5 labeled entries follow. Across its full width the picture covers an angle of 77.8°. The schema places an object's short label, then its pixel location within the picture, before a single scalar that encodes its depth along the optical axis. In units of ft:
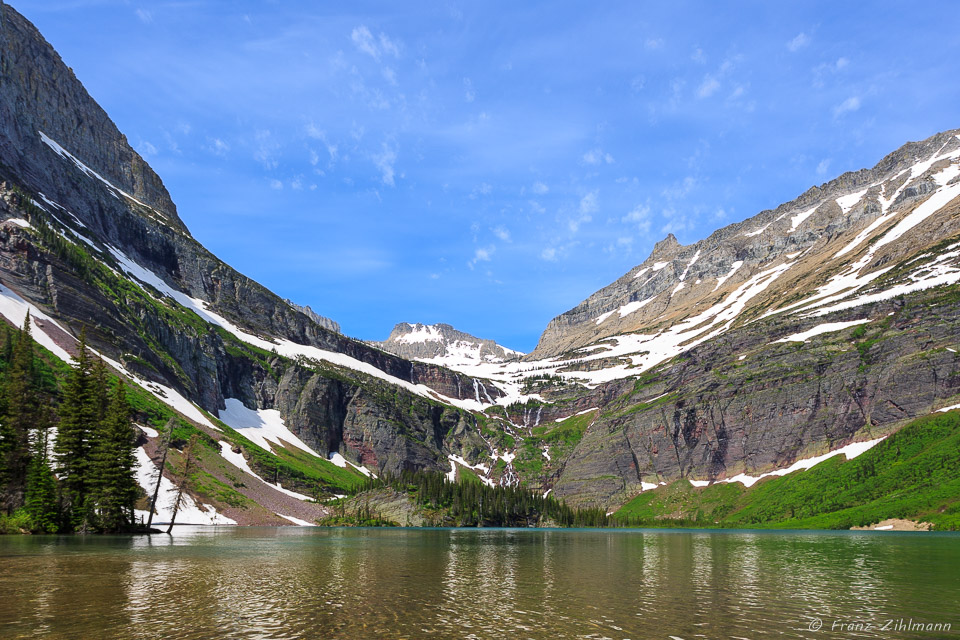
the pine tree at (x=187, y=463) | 321.11
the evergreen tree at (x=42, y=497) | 256.11
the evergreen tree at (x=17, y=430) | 256.32
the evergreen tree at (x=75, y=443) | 270.26
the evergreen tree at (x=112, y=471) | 271.49
